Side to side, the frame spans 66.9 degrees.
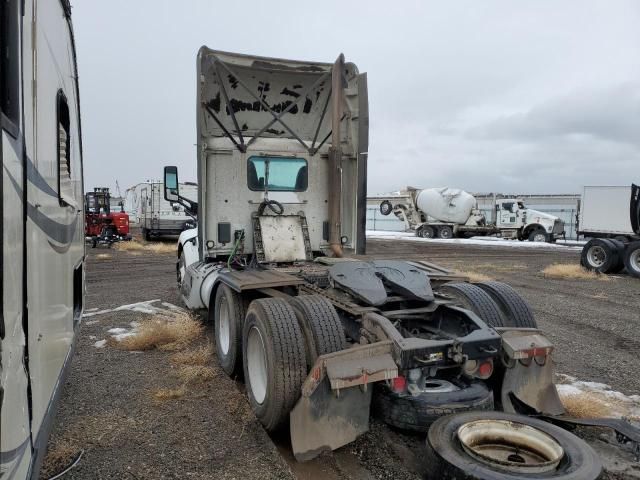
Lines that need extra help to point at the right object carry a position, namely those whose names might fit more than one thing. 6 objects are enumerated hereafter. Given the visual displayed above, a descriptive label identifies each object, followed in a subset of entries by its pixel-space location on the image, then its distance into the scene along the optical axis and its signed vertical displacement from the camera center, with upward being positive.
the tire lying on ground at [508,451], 2.53 -1.32
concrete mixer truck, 30.08 +0.00
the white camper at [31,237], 1.61 -0.11
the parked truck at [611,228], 14.18 -0.25
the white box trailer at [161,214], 22.69 -0.02
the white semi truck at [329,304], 3.14 -0.79
